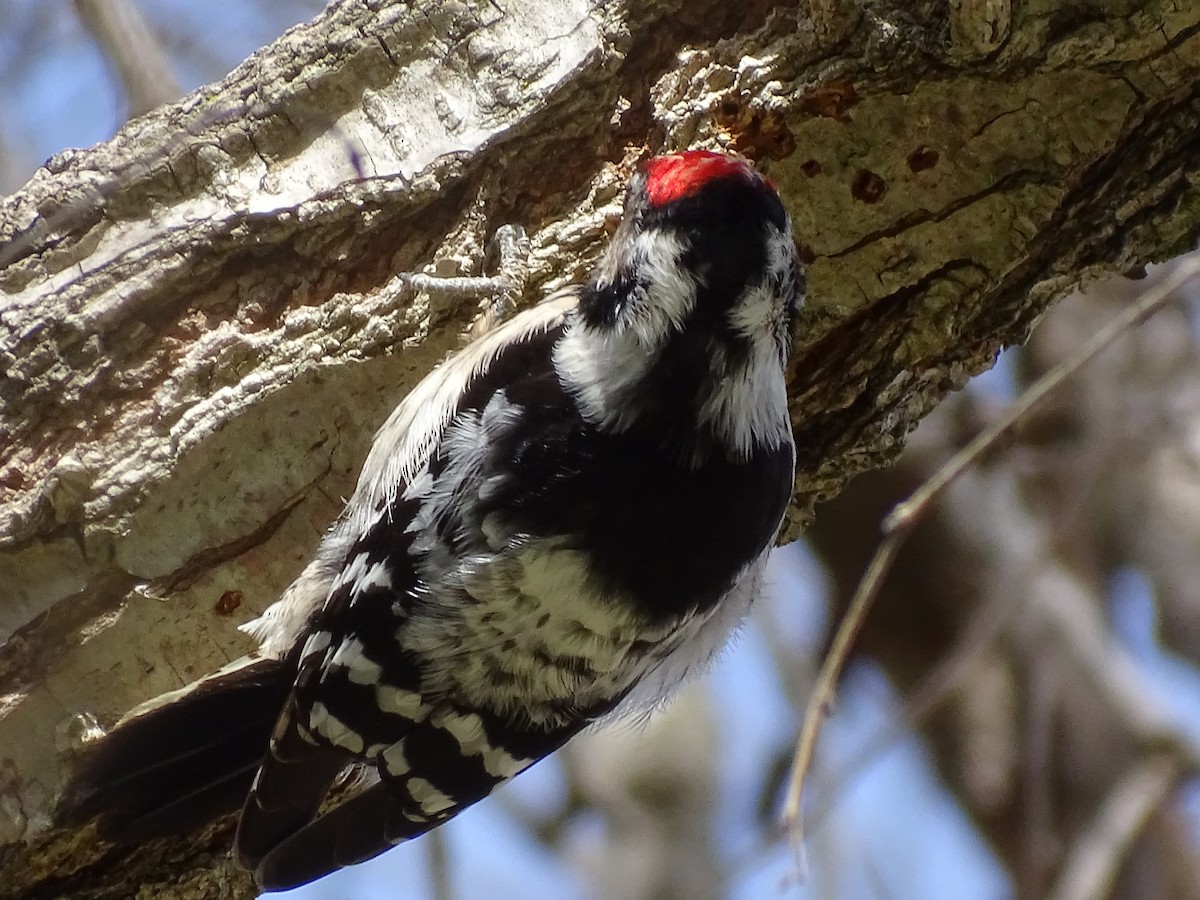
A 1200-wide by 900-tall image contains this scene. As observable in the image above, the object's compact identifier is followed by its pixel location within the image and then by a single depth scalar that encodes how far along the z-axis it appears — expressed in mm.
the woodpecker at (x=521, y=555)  4469
